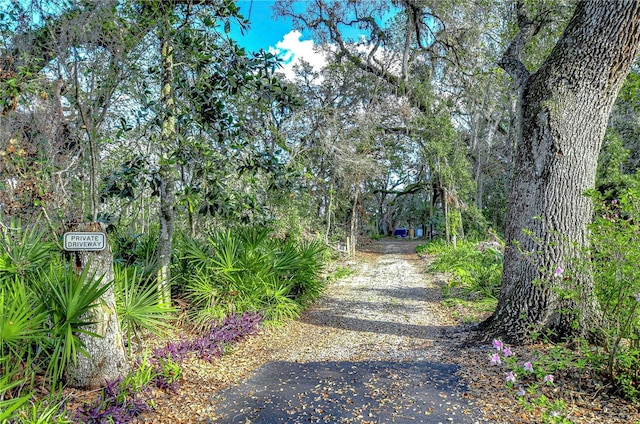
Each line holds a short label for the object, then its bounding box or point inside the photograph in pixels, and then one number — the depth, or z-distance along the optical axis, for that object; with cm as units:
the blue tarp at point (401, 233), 3550
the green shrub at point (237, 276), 560
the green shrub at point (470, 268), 782
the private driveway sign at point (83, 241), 330
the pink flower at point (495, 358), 292
